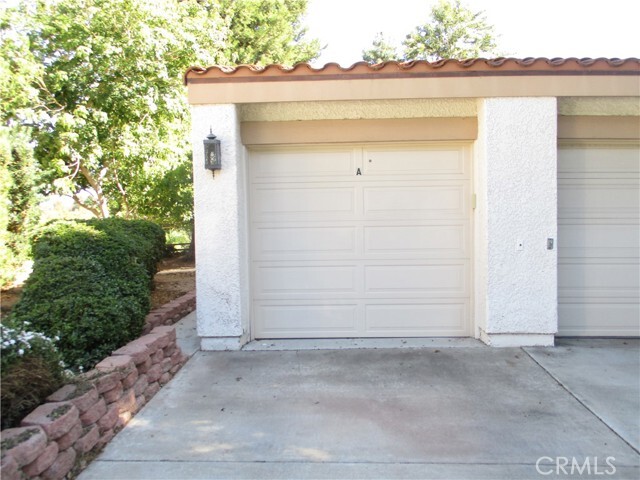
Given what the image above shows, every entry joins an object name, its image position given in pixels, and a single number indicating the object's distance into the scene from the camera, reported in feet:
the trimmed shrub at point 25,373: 9.16
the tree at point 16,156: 22.07
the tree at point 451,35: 83.25
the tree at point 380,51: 88.25
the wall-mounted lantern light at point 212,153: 16.60
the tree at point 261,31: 51.96
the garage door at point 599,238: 18.26
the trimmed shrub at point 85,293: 13.30
